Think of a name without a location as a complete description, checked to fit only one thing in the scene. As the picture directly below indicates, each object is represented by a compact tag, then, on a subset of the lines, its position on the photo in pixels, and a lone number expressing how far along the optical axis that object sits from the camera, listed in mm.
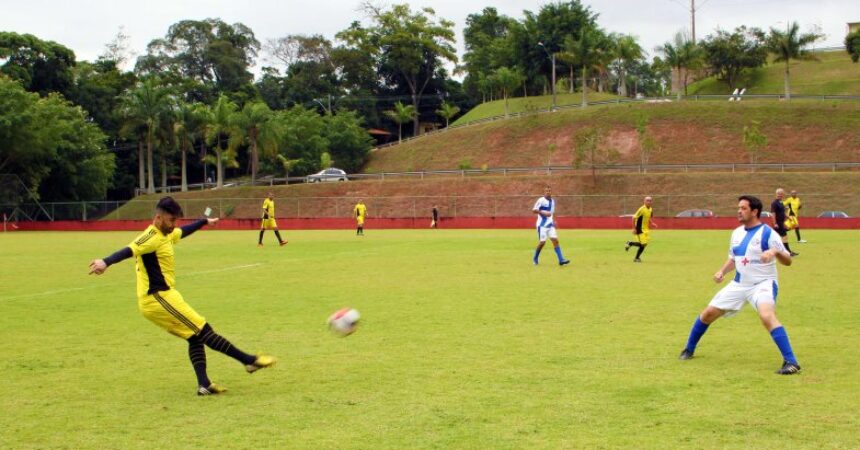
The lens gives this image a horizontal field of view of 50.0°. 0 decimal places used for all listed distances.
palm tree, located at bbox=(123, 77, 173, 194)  76125
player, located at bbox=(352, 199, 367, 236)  41562
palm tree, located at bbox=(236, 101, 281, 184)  77812
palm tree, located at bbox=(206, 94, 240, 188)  77312
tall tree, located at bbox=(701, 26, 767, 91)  98438
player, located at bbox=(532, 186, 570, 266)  23391
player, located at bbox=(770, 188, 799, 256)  25141
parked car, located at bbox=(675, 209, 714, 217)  50922
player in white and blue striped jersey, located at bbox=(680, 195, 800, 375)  9359
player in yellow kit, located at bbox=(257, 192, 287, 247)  33656
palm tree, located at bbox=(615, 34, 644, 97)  89812
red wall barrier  46309
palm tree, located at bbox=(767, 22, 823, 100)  83062
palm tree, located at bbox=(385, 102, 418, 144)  100812
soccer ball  9609
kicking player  8789
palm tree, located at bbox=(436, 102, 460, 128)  104338
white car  77062
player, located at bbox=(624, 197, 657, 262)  24466
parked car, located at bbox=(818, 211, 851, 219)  47256
